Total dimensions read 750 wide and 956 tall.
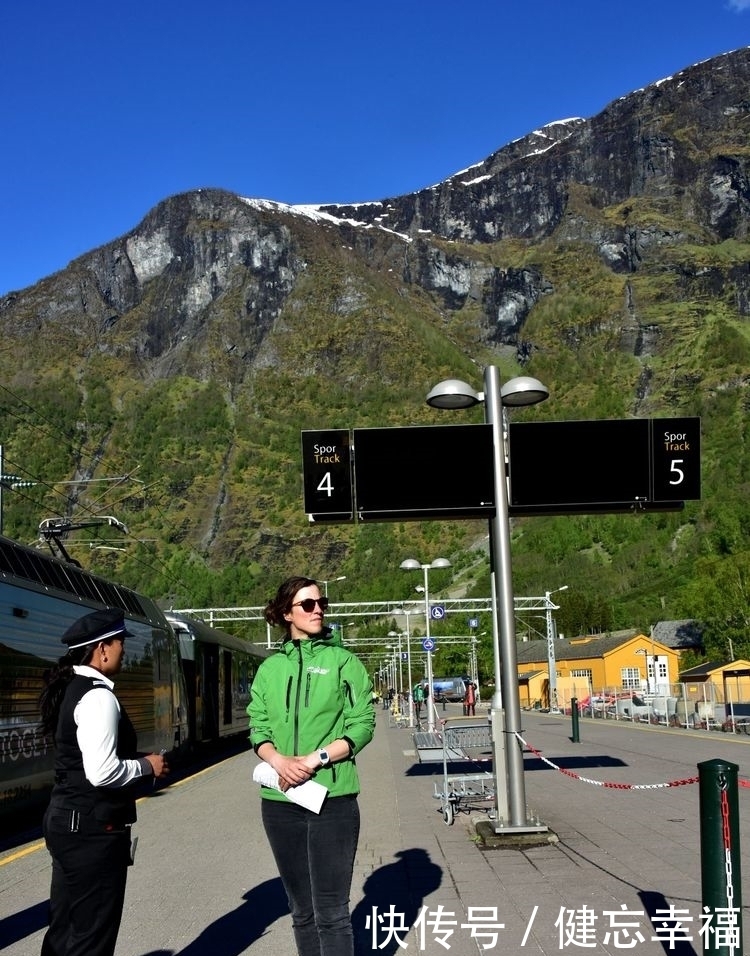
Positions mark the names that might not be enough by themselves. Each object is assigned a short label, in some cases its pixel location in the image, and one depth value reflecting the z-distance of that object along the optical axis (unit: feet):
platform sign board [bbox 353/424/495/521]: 39.11
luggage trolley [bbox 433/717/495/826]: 41.39
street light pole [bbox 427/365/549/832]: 34.55
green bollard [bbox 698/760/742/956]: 16.93
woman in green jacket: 15.25
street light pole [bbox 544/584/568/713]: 192.13
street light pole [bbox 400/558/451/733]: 100.28
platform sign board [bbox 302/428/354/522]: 41.57
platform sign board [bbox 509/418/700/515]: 39.70
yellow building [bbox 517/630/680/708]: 301.84
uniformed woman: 14.40
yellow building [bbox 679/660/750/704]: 108.99
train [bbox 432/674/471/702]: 286.54
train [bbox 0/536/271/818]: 39.91
